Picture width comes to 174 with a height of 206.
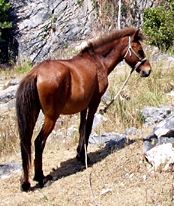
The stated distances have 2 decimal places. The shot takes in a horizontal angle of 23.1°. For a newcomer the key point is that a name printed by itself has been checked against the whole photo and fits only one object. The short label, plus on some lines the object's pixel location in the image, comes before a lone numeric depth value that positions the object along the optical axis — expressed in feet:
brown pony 16.75
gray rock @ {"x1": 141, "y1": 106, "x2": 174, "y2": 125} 24.23
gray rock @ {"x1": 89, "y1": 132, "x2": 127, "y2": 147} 21.21
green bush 47.21
